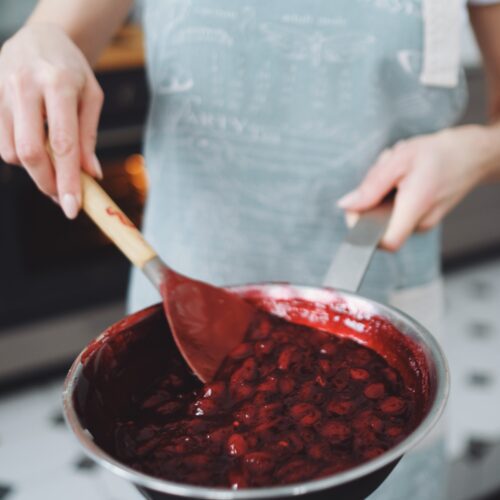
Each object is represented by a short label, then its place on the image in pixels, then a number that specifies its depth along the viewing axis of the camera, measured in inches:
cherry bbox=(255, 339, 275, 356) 31.7
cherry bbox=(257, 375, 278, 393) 28.9
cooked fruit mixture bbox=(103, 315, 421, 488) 25.3
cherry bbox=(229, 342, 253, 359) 31.9
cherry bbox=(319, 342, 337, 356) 31.7
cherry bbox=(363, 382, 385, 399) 28.5
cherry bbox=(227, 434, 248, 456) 25.7
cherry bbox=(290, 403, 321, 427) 27.0
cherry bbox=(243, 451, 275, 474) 24.9
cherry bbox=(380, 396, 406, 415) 27.6
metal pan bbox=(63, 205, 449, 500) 21.6
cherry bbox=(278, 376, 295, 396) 28.8
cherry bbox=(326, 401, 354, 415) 27.6
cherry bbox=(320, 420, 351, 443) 26.3
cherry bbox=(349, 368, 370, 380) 29.5
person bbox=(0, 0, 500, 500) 45.7
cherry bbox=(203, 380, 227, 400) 29.3
